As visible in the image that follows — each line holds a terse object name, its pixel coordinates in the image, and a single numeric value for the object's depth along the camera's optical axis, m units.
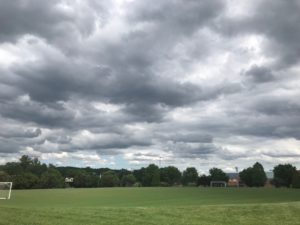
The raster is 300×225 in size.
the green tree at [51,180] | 89.93
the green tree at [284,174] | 106.07
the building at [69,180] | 104.71
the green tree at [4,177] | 85.88
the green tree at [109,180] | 103.60
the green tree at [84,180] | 104.80
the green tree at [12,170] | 107.24
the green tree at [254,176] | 108.79
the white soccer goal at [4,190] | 36.83
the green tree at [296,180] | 92.76
